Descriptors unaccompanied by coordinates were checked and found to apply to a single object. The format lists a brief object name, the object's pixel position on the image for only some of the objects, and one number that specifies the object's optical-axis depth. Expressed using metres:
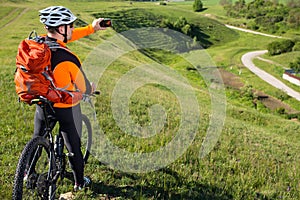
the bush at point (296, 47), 84.90
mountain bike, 3.41
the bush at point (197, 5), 145.75
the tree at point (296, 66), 63.94
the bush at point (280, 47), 85.38
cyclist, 3.94
